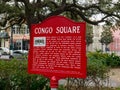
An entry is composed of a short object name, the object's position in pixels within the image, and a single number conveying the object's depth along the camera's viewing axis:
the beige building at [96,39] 32.78
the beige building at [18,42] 37.52
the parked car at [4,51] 23.89
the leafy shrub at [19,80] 4.12
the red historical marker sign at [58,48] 2.80
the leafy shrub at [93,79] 4.45
